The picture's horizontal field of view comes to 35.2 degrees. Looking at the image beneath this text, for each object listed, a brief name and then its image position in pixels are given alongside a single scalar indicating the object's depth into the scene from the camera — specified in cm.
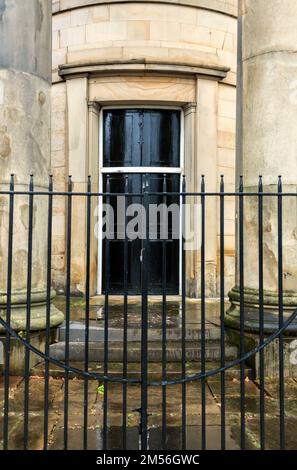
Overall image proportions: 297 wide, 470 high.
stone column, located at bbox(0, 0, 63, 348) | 523
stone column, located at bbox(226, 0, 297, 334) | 511
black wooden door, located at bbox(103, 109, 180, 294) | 891
